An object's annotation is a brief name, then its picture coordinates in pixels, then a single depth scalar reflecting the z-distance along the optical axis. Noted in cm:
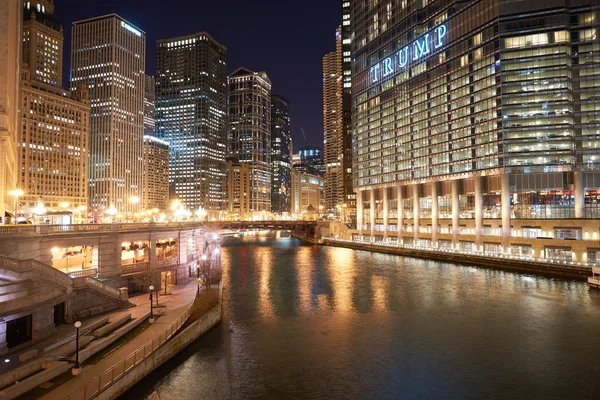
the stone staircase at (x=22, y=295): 2769
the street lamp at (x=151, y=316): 3476
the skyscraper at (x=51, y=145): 17262
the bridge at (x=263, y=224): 15462
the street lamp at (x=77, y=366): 2372
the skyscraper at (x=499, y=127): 9162
